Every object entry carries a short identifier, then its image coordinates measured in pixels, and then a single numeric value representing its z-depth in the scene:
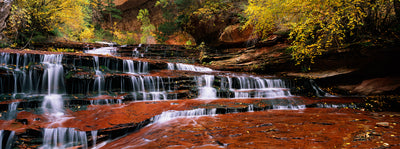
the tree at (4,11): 8.33
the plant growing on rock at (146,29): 23.59
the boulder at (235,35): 12.85
